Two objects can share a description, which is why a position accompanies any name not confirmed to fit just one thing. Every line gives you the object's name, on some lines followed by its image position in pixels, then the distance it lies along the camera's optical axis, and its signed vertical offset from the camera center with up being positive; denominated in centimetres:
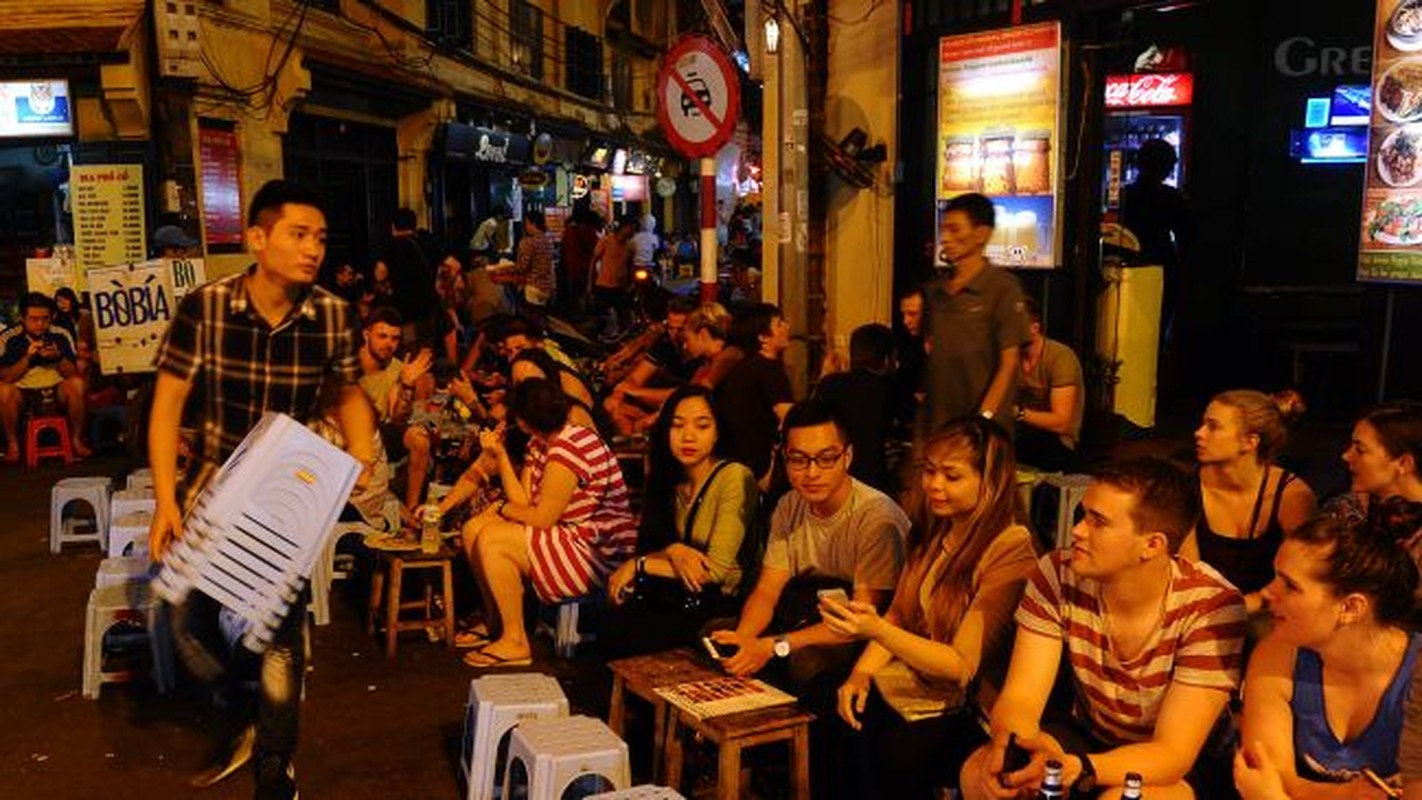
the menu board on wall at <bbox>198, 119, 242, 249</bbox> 1292 +78
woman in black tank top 436 -87
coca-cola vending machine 1158 +136
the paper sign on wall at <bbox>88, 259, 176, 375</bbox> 956 -43
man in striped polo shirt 319 -109
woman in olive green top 494 -120
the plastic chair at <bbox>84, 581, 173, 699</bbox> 544 -166
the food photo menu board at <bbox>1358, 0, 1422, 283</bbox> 659 +55
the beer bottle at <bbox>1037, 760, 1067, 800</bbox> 281 -124
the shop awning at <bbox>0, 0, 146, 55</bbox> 1186 +230
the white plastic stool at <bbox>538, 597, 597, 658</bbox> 592 -184
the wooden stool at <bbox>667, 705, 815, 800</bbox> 378 -152
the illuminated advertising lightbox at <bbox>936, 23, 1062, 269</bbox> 866 +92
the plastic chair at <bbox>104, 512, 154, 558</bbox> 642 -150
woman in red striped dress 557 -127
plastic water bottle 608 -139
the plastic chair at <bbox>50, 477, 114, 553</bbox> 794 -159
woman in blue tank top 291 -101
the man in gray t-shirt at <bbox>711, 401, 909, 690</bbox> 426 -111
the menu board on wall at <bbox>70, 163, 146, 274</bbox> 1215 +42
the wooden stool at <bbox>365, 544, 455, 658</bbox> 601 -160
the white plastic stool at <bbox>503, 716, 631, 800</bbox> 376 -157
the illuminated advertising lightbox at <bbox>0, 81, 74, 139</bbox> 1232 +150
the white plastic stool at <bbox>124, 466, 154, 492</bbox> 716 -134
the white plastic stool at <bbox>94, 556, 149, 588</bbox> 577 -151
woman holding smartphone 373 -118
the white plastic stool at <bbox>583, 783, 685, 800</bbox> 339 -151
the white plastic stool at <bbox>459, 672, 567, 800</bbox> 420 -159
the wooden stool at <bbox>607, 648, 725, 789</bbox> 416 -147
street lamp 981 +177
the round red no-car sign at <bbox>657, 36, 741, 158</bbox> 818 +108
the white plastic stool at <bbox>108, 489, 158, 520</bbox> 678 -139
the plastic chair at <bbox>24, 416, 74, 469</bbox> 1061 -161
